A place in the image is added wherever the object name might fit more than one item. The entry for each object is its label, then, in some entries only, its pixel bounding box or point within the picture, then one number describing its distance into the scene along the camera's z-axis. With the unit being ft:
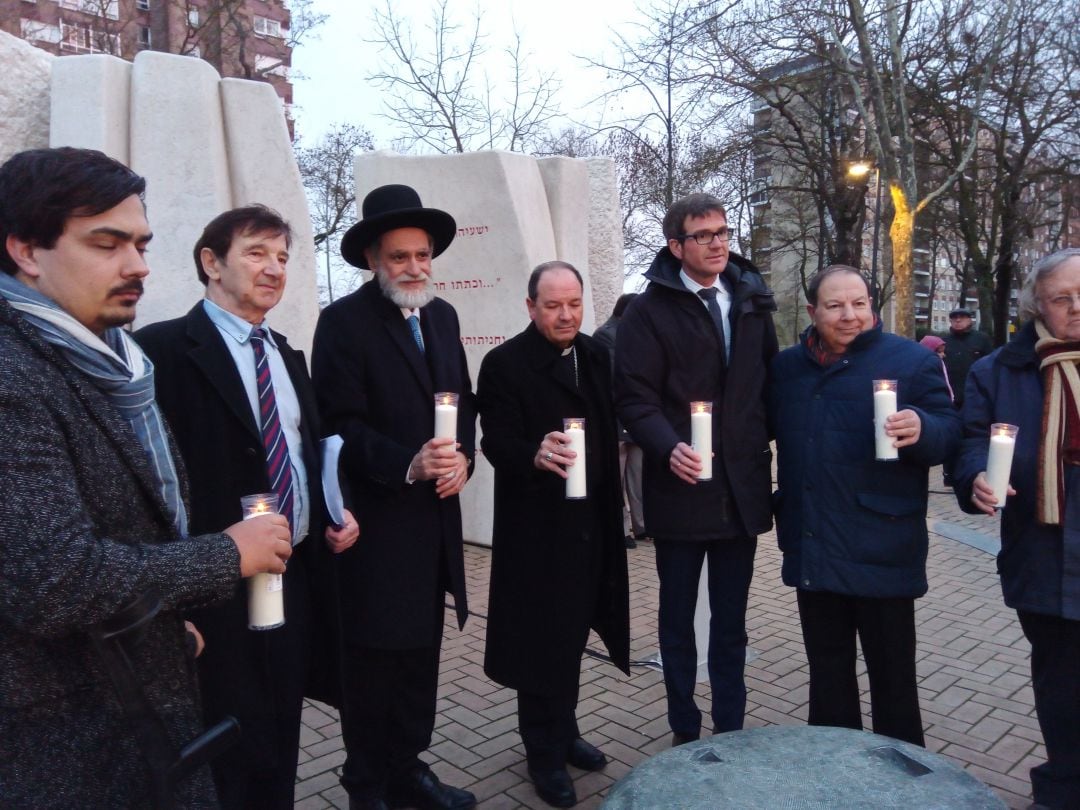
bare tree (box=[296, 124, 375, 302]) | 75.66
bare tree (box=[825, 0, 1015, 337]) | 42.09
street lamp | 58.15
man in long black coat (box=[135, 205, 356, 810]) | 7.06
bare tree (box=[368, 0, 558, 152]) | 50.06
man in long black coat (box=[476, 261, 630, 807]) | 9.79
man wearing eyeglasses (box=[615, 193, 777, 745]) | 10.19
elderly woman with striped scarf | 8.56
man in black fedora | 8.94
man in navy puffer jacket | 9.12
